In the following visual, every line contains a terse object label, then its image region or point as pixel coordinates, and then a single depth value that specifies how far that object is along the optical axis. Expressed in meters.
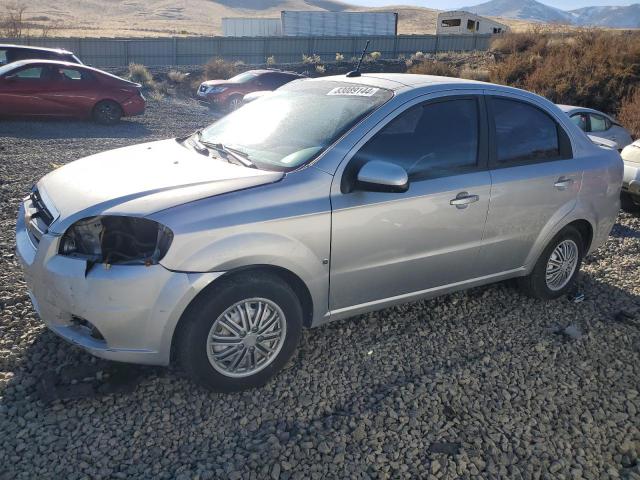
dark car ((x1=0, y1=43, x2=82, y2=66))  14.66
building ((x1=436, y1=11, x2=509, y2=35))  50.59
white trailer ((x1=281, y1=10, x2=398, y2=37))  51.66
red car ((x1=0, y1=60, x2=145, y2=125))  12.66
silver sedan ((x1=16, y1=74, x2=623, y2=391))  3.12
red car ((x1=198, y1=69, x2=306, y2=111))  18.45
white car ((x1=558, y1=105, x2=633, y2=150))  11.46
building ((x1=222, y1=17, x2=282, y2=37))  55.56
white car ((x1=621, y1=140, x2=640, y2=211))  7.74
